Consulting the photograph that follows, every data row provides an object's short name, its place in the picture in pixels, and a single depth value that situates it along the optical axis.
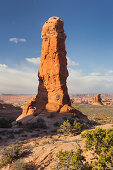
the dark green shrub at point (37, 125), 17.65
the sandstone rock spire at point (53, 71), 21.83
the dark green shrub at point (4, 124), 18.32
